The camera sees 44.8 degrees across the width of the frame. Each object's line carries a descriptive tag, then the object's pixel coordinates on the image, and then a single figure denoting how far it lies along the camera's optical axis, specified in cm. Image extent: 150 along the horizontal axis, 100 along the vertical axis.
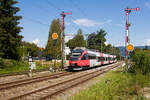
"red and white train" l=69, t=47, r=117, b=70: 2381
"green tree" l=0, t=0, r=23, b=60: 3009
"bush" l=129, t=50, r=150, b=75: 1506
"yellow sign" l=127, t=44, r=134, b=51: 1792
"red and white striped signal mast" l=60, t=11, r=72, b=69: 2761
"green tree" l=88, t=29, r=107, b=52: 8530
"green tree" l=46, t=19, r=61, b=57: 7069
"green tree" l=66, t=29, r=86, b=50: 9450
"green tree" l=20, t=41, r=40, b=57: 8961
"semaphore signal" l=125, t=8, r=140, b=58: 2091
